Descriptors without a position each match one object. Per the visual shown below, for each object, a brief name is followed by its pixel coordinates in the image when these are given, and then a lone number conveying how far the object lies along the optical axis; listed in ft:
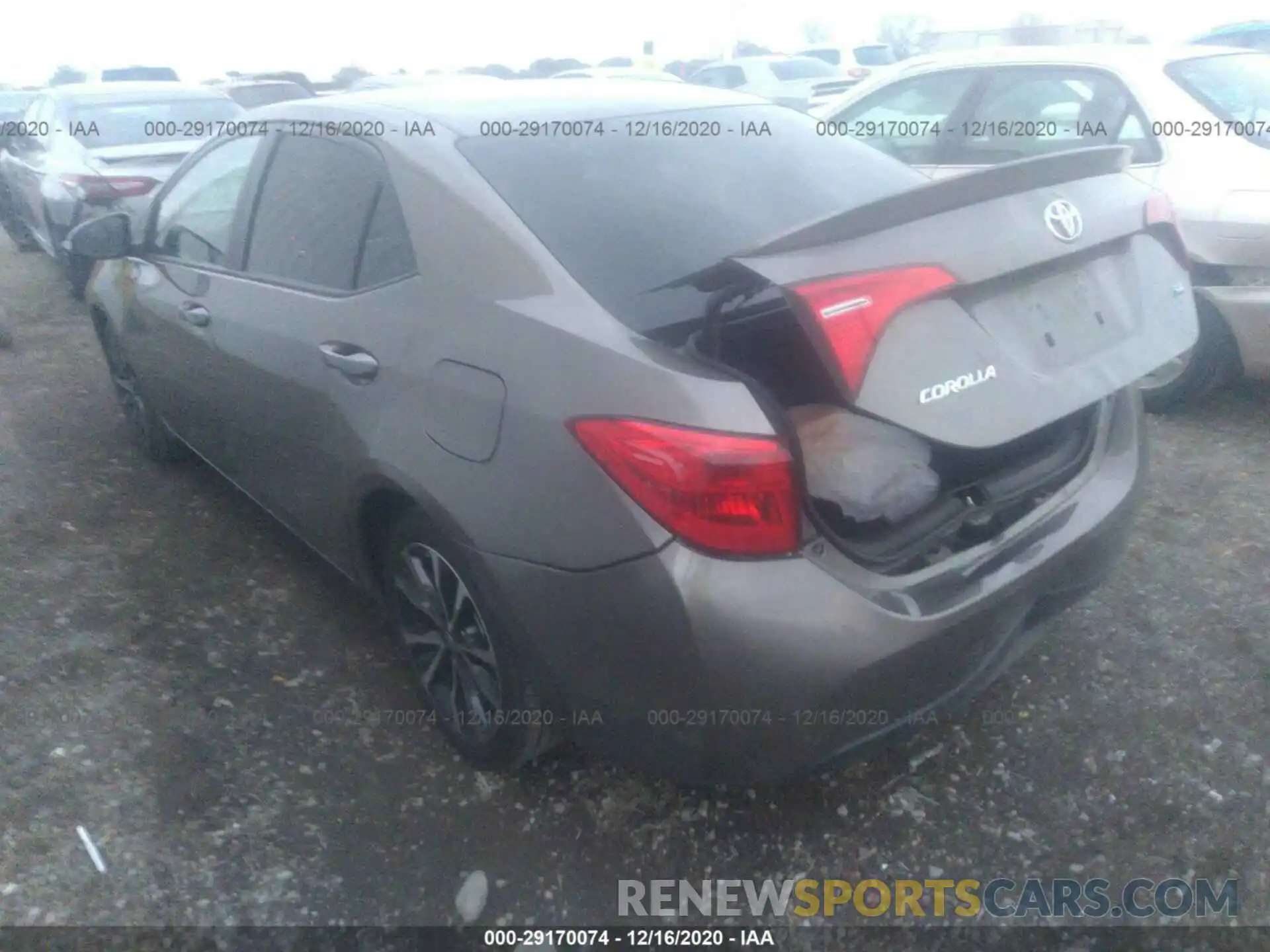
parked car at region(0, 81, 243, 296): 21.85
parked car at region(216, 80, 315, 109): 43.73
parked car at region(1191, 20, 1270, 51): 34.53
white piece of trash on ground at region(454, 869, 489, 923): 7.41
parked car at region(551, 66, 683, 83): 56.17
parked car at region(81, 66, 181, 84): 69.77
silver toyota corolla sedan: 6.14
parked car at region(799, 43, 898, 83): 78.74
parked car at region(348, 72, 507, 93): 44.55
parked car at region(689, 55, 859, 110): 57.73
